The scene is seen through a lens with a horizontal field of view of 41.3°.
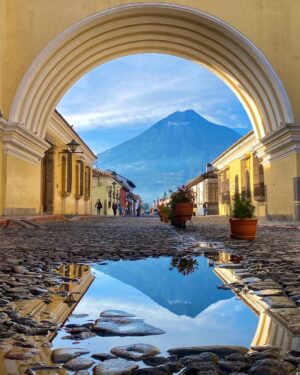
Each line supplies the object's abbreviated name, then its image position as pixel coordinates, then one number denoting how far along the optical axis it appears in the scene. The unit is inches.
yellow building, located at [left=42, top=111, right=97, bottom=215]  732.7
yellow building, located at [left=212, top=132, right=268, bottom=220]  723.4
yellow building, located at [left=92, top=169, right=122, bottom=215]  1683.6
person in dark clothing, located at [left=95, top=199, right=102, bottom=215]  1400.6
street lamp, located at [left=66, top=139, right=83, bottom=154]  689.0
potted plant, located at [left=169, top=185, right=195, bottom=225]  392.2
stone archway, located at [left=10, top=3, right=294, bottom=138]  548.1
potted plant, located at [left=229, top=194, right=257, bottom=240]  247.9
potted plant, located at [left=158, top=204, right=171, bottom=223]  498.6
